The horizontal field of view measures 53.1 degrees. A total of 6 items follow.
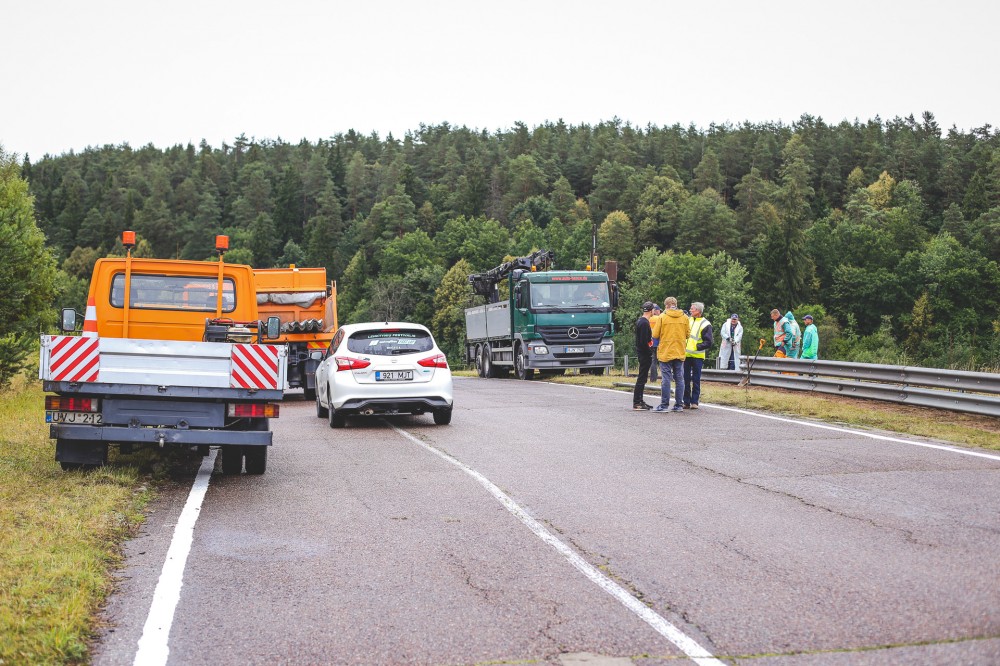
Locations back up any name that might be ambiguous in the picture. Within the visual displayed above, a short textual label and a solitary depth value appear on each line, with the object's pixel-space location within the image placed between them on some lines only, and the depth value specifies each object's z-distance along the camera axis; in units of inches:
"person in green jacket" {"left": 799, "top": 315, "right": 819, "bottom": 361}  907.4
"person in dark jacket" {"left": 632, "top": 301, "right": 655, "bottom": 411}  695.7
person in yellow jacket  670.5
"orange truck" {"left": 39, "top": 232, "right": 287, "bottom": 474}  375.6
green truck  1149.1
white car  589.0
